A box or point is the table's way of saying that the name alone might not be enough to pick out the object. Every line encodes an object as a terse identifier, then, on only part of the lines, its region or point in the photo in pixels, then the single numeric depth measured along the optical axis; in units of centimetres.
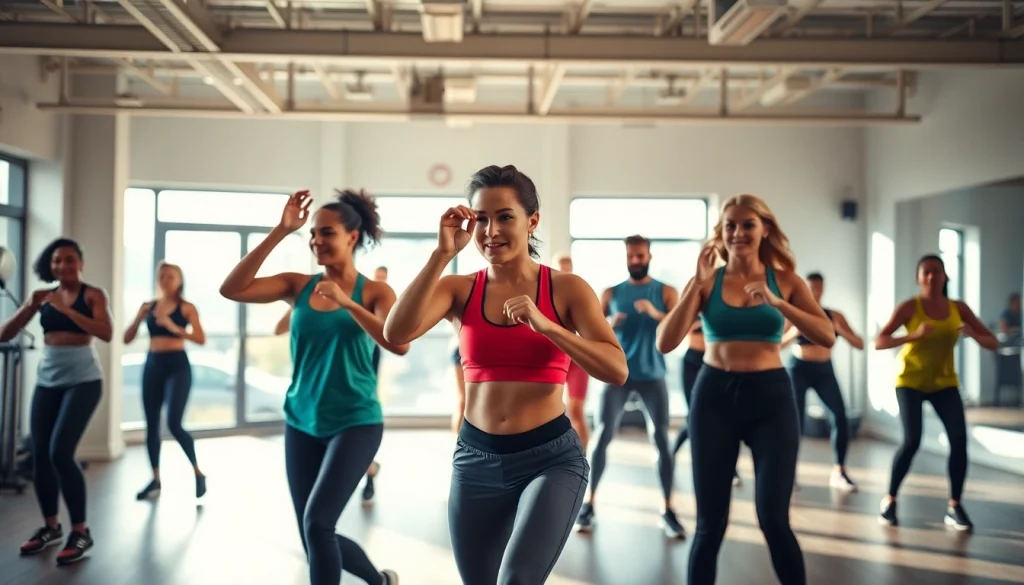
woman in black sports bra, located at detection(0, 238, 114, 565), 441
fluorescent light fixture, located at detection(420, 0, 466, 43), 457
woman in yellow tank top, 512
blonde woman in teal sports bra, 300
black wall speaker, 962
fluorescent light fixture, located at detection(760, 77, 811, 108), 748
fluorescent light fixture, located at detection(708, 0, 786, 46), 434
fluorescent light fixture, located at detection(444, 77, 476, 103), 712
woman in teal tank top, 290
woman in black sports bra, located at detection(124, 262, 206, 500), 583
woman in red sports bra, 219
